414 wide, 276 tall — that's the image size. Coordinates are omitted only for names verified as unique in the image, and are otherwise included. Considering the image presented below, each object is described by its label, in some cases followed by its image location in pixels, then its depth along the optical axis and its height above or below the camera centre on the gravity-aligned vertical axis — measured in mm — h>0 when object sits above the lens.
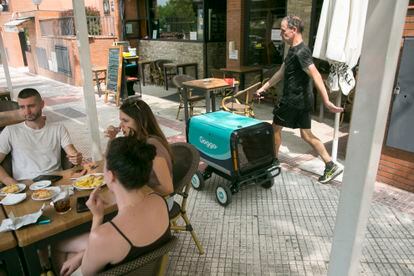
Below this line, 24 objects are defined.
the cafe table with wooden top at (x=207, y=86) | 5496 -880
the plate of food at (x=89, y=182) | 2211 -970
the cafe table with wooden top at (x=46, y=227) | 1731 -994
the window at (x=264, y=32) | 8055 -40
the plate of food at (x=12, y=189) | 2168 -982
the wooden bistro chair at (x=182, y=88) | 6328 -1004
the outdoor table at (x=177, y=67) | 9606 -1015
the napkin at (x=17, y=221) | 1755 -969
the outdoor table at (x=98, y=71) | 9072 -1062
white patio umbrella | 3525 -81
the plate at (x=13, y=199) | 2037 -980
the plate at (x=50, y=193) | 2070 -977
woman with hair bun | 1506 -850
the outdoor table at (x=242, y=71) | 7887 -913
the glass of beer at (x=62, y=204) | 1933 -949
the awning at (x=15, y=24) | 14058 +310
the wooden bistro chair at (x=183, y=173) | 2533 -1057
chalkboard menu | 7969 -911
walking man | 3670 -675
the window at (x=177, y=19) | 9758 +356
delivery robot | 3434 -1206
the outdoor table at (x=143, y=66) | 11078 -1129
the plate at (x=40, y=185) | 2217 -981
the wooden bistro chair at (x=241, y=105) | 5574 -1208
